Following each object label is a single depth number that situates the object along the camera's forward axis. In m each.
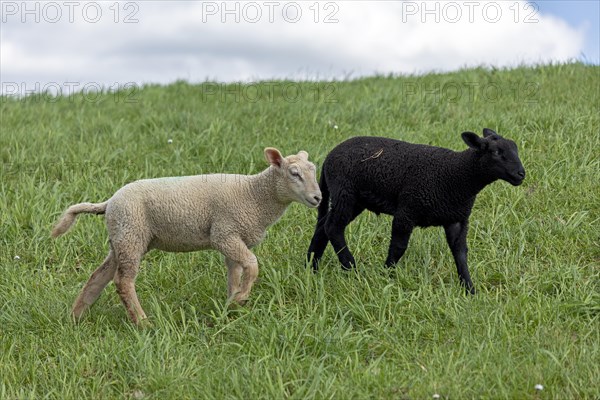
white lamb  11.12
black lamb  11.17
